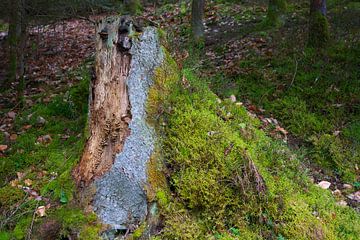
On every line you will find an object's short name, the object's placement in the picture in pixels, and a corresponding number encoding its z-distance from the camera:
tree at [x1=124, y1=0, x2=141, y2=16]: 12.15
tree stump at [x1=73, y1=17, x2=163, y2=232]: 3.07
